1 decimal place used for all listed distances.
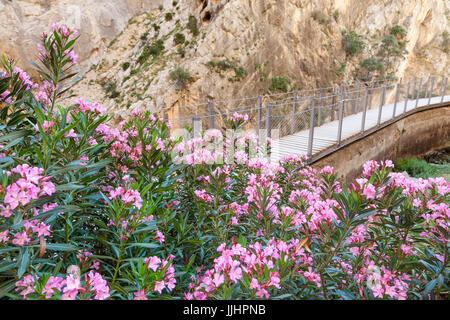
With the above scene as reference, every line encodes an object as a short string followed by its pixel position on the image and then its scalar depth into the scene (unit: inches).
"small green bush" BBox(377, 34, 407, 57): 699.4
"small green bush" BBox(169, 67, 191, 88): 505.0
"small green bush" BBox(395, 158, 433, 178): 384.2
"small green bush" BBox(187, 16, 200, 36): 581.6
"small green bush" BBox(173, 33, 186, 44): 603.8
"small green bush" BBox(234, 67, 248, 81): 525.3
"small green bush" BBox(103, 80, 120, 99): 633.3
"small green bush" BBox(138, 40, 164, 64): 633.6
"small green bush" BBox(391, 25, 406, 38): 741.9
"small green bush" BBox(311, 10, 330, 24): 611.5
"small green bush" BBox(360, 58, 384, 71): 660.1
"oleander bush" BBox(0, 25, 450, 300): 35.4
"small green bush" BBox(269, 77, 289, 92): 548.3
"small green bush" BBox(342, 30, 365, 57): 653.3
